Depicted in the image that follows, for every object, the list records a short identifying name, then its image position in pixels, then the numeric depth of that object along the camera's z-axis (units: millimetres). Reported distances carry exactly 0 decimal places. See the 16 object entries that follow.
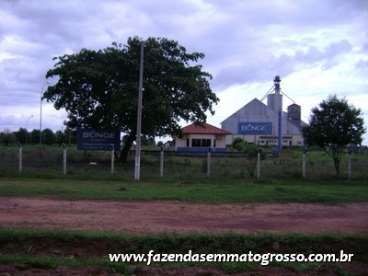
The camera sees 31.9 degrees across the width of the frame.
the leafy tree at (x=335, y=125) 35594
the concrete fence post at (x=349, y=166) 30484
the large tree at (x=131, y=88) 36281
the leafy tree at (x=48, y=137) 92294
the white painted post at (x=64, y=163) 30000
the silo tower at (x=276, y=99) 70506
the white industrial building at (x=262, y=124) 91188
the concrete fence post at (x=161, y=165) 30012
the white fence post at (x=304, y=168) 30309
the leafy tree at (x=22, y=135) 93625
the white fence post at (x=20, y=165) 30216
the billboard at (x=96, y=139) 35406
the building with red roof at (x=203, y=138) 82375
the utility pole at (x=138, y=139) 29109
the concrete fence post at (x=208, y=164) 30641
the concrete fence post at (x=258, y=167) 30203
